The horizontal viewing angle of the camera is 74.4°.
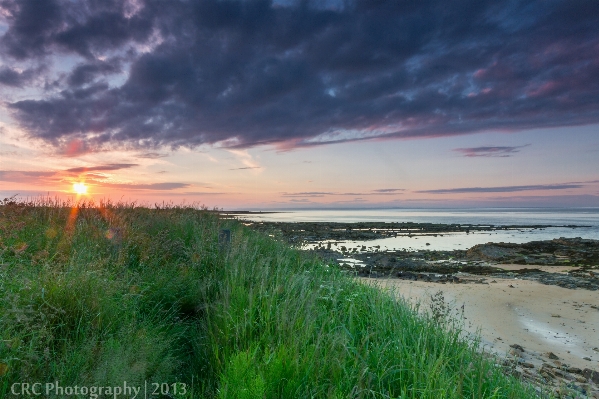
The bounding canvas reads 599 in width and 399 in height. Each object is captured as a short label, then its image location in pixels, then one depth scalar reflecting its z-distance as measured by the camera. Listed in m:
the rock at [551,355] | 8.07
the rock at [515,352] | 7.97
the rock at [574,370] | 7.37
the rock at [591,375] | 7.01
